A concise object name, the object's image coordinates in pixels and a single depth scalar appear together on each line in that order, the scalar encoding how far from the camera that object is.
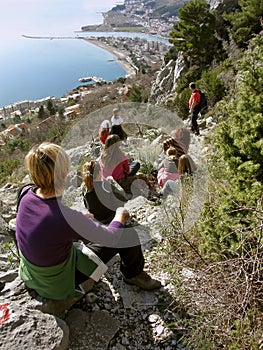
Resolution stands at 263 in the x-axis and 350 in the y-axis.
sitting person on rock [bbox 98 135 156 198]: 3.57
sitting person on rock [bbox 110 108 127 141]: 5.62
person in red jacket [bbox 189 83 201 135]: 6.73
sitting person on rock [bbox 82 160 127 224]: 2.85
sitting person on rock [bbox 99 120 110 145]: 5.64
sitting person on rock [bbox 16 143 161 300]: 1.64
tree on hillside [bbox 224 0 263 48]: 11.71
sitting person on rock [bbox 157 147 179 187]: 4.01
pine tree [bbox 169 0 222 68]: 15.37
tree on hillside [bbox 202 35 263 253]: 2.02
